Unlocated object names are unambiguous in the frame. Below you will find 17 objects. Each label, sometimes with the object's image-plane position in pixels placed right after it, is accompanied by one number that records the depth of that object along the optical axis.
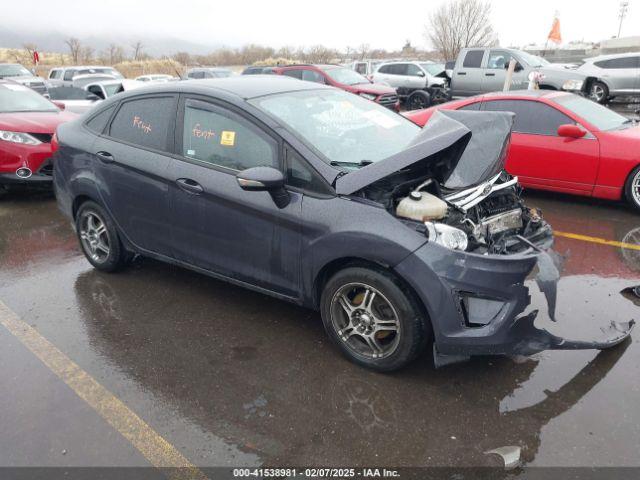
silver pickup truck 14.04
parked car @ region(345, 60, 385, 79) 24.35
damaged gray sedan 2.84
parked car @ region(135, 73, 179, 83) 23.77
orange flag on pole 18.53
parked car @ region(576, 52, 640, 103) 16.25
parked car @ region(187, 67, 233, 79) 19.41
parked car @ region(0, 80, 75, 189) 6.99
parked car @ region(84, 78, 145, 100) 13.70
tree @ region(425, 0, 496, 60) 33.12
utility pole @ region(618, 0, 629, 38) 54.47
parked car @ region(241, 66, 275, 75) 18.49
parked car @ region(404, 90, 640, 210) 5.89
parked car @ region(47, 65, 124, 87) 18.76
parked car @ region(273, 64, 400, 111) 14.85
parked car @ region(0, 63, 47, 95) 18.27
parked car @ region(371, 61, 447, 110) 17.52
